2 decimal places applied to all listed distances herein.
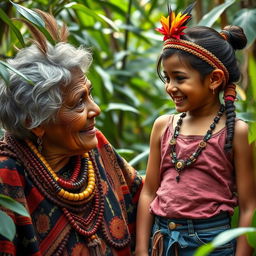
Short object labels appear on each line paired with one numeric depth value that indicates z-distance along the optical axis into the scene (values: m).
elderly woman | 2.39
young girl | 2.36
